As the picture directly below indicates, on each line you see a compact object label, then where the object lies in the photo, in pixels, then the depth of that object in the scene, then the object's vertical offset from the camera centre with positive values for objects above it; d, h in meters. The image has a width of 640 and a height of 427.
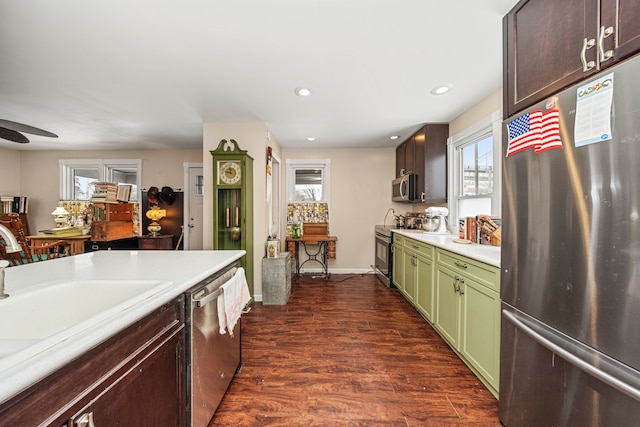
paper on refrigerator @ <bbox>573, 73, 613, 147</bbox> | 0.90 +0.38
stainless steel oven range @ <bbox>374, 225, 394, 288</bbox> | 3.82 -0.66
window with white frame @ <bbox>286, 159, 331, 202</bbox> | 4.74 +0.61
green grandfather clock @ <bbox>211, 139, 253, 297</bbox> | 3.17 +0.18
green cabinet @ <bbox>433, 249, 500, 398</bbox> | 1.58 -0.73
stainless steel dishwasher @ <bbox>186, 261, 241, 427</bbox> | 1.16 -0.72
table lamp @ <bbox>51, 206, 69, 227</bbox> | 4.45 -0.04
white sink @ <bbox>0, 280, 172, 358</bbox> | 0.88 -0.35
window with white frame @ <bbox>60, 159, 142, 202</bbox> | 4.87 +0.76
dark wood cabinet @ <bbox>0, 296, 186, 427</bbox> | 0.56 -0.48
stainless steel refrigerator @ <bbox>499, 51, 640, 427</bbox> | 0.85 -0.18
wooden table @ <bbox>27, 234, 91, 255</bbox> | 3.84 -0.40
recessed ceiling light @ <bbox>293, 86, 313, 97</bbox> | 2.46 +1.21
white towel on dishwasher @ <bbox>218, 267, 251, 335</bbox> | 1.41 -0.52
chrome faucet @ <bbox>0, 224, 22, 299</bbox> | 0.85 -0.11
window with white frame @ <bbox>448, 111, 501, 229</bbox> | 2.48 +0.50
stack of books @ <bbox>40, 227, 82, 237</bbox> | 3.95 -0.29
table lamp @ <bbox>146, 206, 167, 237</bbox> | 4.56 -0.06
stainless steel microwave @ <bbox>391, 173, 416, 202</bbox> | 3.69 +0.39
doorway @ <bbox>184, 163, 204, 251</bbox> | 4.83 +0.17
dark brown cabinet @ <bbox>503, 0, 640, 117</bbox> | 0.92 +0.73
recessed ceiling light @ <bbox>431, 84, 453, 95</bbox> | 2.41 +1.21
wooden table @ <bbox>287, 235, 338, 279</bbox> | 4.23 -0.63
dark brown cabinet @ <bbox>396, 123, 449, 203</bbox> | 3.38 +0.69
